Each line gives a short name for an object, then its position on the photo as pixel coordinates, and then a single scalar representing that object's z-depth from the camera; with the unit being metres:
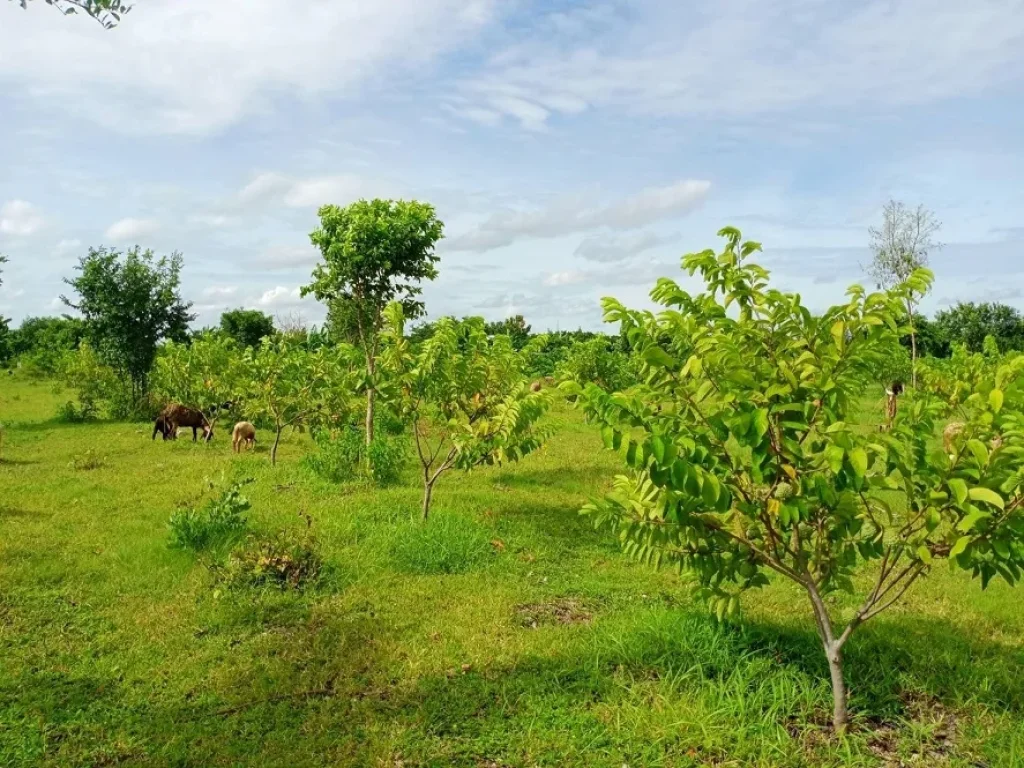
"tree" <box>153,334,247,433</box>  17.52
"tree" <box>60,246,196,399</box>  21.86
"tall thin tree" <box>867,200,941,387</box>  30.42
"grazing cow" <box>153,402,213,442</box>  17.87
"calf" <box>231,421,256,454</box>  15.95
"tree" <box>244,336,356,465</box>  13.66
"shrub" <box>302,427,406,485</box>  11.48
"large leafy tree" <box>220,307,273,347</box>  39.22
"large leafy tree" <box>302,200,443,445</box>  11.76
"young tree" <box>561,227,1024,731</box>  3.56
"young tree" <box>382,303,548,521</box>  8.56
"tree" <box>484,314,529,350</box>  47.79
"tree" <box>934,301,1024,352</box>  42.41
